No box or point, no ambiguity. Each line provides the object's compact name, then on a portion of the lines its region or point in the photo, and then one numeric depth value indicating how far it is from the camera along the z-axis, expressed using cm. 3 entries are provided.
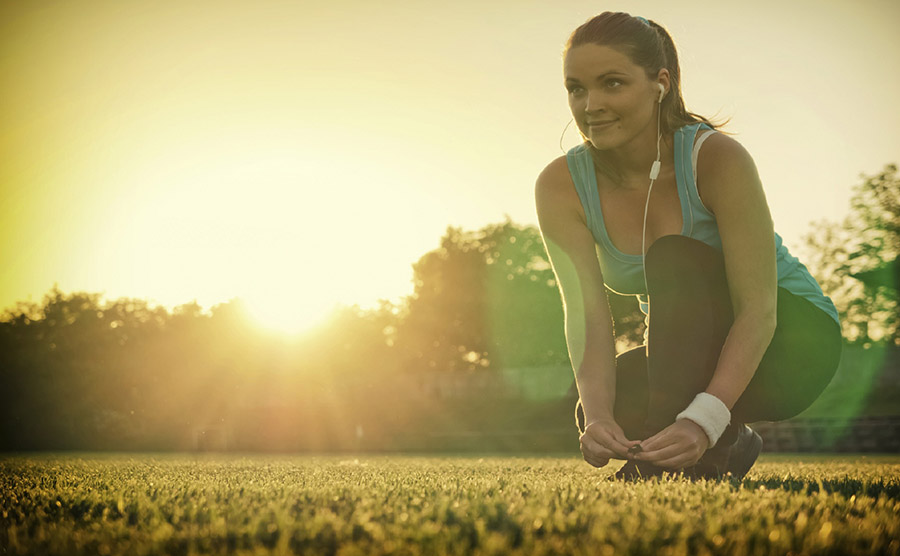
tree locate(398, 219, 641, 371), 4731
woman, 331
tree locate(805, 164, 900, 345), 3856
